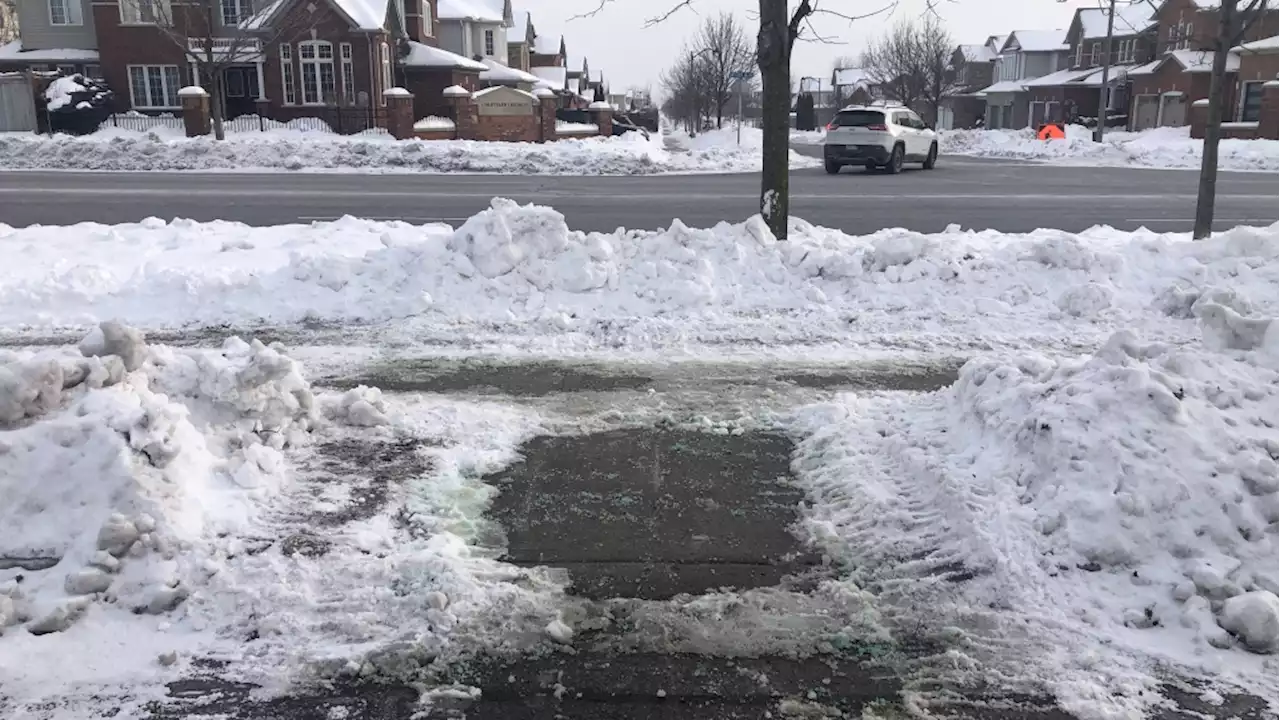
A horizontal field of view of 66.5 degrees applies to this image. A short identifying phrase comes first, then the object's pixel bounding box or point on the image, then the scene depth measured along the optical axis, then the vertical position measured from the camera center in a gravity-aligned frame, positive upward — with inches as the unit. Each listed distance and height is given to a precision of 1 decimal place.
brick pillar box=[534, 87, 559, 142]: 1485.0 +59.6
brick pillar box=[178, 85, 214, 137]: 1385.3 +65.9
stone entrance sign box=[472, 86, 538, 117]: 1472.7 +78.8
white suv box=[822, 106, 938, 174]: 1041.5 +12.4
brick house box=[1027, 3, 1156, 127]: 2412.6 +181.6
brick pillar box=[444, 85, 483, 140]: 1440.7 +62.0
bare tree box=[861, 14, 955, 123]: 2667.3 +222.1
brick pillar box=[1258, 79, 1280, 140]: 1579.7 +57.5
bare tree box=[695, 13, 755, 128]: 2175.2 +209.3
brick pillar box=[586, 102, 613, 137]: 1681.8 +63.5
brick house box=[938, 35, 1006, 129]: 3149.6 +240.6
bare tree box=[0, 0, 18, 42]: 2829.7 +410.3
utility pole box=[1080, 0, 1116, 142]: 1552.7 +86.8
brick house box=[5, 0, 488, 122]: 1587.1 +173.6
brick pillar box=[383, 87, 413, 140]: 1390.3 +60.9
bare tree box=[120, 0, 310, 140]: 1489.9 +212.1
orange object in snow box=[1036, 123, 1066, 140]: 1784.2 +30.8
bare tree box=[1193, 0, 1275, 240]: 404.5 +28.0
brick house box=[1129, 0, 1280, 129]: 1809.8 +132.8
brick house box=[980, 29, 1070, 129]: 2829.7 +256.6
